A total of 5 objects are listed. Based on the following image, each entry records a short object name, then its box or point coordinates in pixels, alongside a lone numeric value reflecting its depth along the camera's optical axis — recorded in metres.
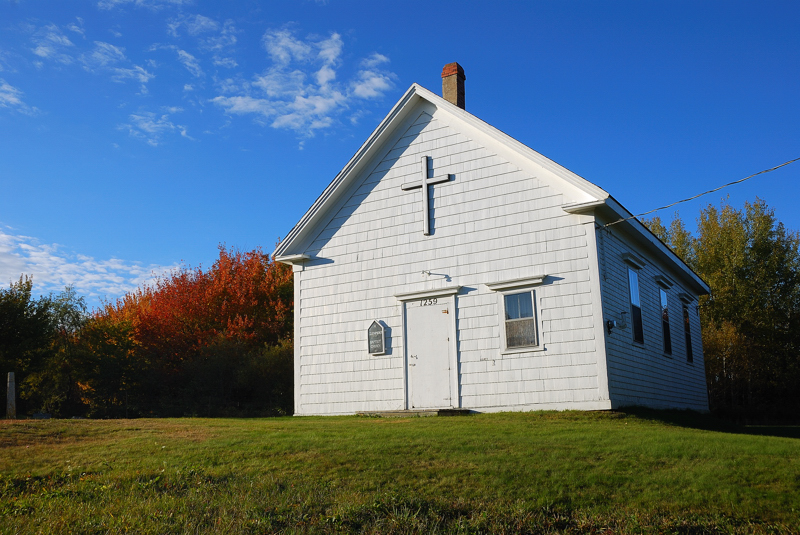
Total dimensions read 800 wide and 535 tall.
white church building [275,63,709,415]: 13.74
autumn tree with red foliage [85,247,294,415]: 23.69
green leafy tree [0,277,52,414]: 26.16
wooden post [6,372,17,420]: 16.00
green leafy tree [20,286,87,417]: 25.55
